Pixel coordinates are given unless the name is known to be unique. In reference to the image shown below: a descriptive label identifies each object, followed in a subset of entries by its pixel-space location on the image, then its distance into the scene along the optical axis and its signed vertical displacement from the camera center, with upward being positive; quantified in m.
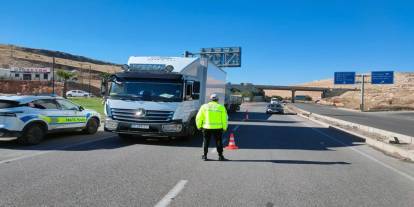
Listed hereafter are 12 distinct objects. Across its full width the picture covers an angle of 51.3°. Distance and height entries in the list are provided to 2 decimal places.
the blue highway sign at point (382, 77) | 66.25 +3.98
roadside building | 105.19 +4.98
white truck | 12.62 -0.03
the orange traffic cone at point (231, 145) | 12.23 -1.31
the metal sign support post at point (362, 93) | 66.88 +1.48
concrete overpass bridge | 146.88 +4.11
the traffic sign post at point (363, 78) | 66.44 +3.83
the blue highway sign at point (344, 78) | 69.00 +3.83
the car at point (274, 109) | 45.01 -0.93
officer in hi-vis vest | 10.10 -0.58
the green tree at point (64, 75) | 91.19 +4.52
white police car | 11.48 -0.66
